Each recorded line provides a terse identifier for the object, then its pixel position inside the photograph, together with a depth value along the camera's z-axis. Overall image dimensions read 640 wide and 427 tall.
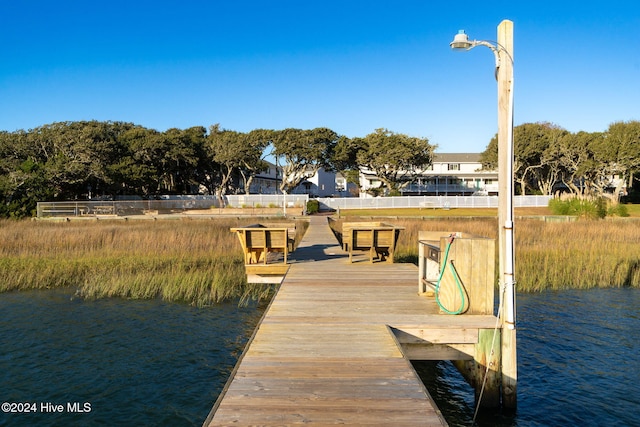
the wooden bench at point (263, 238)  10.02
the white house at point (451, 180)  69.12
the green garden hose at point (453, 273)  6.11
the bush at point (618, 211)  32.72
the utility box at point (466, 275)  6.10
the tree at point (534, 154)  54.12
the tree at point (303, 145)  53.50
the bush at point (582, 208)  30.12
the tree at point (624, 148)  47.59
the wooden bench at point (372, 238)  10.55
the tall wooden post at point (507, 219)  5.76
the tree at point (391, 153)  55.06
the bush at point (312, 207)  44.50
